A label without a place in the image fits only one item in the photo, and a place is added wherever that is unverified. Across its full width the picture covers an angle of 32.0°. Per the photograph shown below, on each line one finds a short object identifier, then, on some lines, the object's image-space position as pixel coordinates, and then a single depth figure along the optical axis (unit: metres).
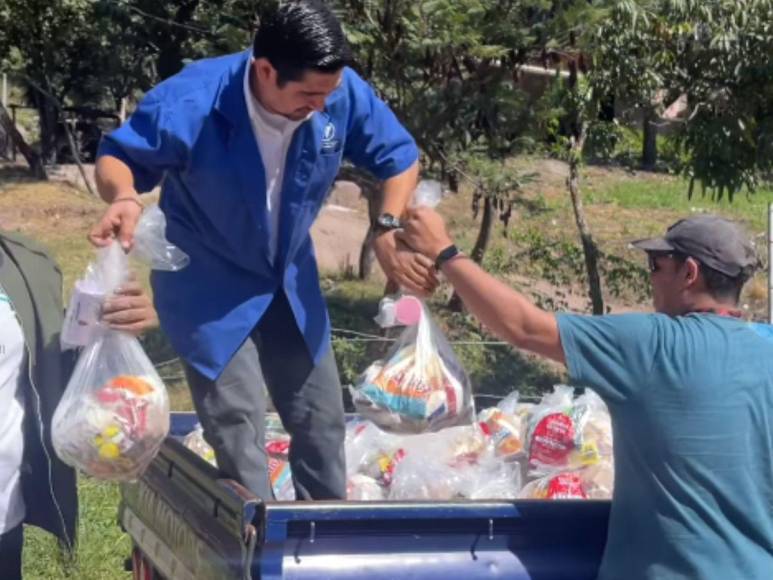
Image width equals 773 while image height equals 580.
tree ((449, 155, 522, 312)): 8.47
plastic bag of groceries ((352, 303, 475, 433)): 3.58
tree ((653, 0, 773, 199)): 7.77
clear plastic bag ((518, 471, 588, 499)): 3.54
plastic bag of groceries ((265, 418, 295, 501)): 3.80
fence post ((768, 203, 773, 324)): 5.72
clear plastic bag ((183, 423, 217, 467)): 3.88
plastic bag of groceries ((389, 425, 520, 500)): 3.64
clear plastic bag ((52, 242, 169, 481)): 2.96
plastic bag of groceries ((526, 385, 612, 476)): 3.72
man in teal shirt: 2.88
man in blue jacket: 3.13
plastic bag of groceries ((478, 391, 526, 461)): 3.96
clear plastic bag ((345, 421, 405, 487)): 3.88
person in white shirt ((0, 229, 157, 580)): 3.08
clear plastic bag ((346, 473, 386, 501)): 3.74
